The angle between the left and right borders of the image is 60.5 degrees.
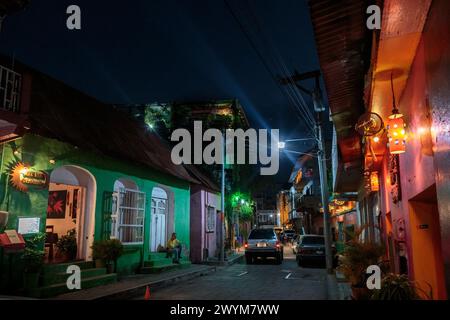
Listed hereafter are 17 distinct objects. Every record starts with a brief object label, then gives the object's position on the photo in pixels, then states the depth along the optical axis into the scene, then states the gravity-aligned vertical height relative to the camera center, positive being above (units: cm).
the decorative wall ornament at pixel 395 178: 767 +99
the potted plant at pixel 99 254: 1273 -87
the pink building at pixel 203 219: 2181 +45
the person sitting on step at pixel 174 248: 1780 -96
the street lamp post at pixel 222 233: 2086 -32
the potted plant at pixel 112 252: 1279 -81
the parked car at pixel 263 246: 2169 -106
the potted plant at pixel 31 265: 972 -94
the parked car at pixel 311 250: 1997 -122
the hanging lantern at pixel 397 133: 595 +143
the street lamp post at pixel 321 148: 1645 +354
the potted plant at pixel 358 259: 874 -74
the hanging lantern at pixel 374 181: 1195 +140
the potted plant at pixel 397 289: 538 -88
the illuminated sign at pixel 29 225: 998 +6
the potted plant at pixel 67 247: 1366 -69
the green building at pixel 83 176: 971 +176
